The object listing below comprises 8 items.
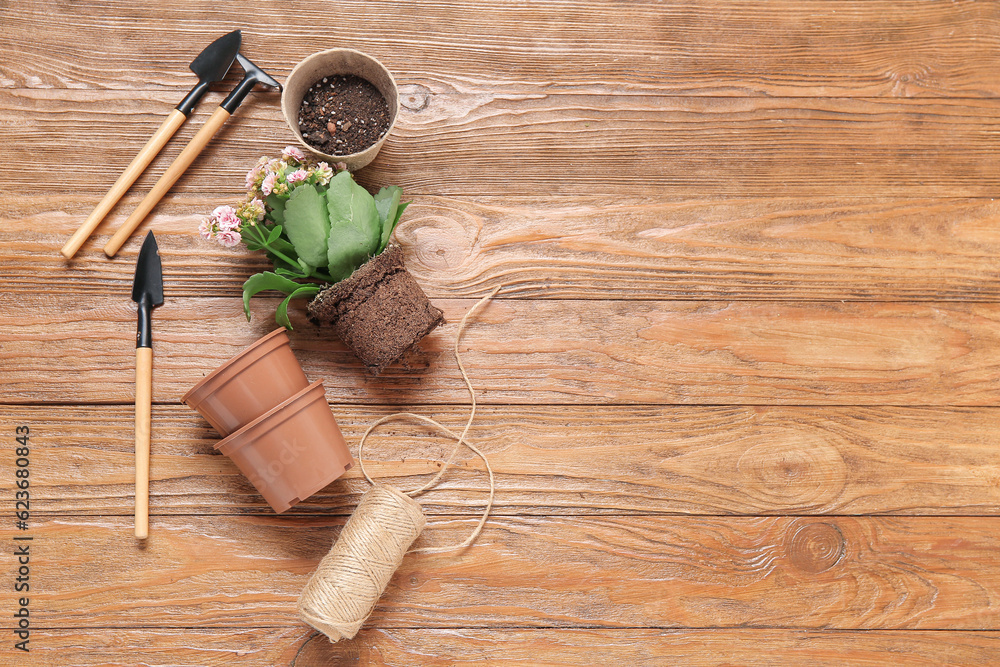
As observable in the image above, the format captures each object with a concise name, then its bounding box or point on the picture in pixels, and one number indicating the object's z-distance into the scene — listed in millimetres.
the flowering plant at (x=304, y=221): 883
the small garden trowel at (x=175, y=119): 994
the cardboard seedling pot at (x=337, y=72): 941
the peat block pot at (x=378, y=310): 899
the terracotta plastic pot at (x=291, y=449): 864
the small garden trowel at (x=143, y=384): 963
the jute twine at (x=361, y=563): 876
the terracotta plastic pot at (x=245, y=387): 850
